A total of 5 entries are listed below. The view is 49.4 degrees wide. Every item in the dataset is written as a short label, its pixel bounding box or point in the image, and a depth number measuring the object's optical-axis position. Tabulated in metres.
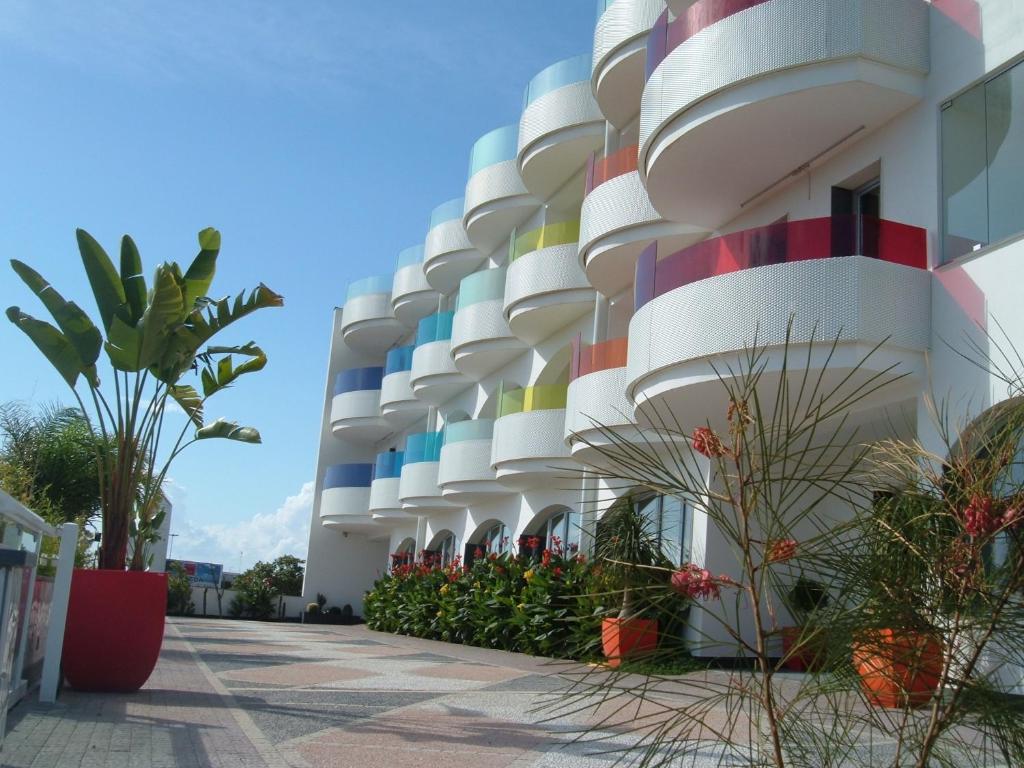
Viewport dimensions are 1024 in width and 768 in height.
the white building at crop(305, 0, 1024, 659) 11.67
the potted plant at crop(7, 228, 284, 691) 10.11
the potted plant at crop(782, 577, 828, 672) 2.98
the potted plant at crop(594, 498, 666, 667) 12.90
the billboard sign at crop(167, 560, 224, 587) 49.56
